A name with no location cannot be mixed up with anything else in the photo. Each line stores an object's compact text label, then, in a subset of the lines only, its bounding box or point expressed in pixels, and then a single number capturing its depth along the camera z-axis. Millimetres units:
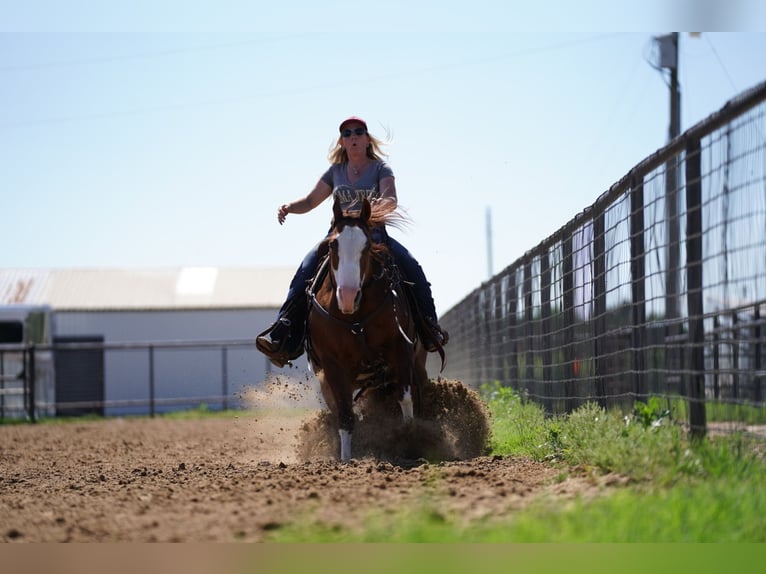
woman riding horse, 17687
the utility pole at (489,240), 133500
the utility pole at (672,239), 12211
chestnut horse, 16125
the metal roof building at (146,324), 61500
